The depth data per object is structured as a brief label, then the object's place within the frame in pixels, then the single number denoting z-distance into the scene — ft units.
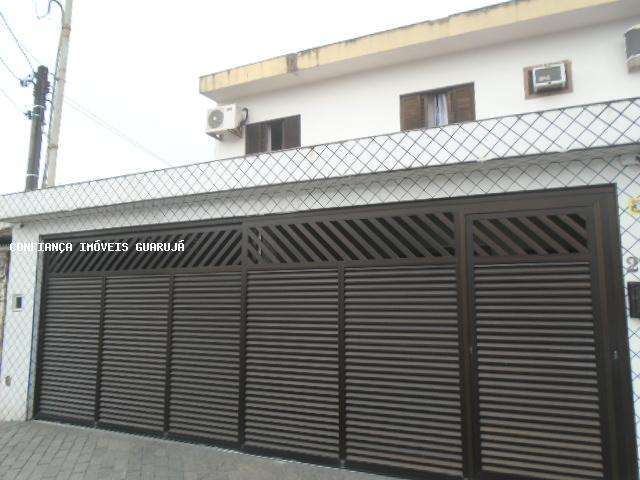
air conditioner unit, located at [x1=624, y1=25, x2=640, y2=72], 21.06
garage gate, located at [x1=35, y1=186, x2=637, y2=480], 12.45
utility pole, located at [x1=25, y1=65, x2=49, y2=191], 30.01
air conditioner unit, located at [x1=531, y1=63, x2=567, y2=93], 22.48
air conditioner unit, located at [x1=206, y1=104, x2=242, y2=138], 31.01
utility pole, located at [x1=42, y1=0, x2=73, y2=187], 31.89
